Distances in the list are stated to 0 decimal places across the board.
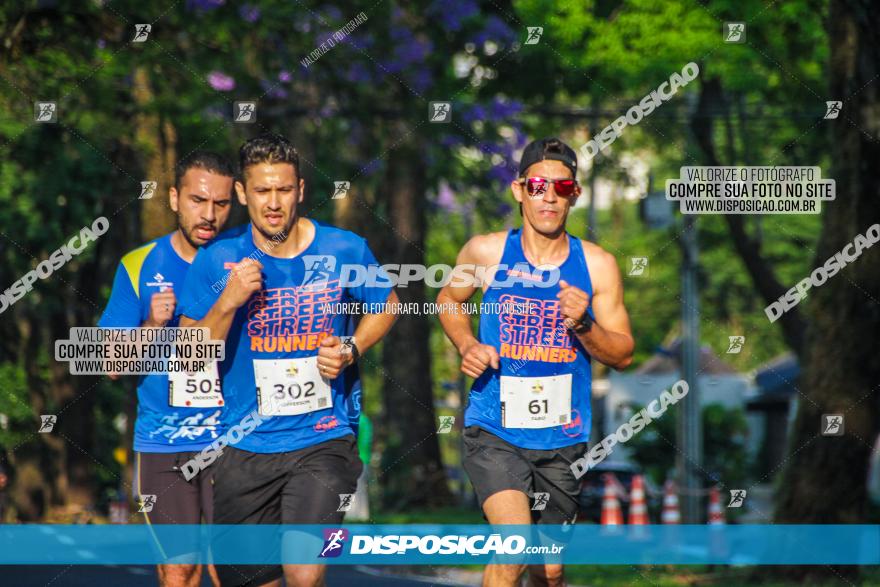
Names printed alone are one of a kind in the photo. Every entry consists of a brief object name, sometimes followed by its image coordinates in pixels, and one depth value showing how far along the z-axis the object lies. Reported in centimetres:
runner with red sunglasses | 734
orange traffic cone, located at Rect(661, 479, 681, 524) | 1911
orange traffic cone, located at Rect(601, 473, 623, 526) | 1975
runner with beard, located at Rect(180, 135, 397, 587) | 687
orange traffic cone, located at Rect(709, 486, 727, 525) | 1598
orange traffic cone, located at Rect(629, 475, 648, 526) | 1966
